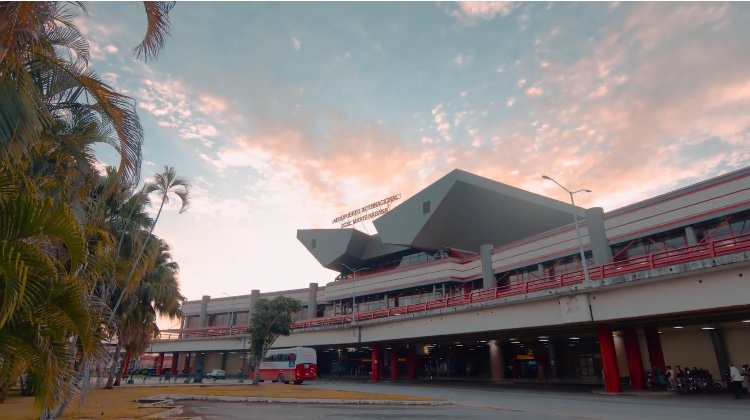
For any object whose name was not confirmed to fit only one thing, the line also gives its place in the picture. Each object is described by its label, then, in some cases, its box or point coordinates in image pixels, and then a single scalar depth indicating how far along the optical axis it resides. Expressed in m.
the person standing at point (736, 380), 22.08
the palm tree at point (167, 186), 21.86
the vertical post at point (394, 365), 48.72
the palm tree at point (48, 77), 6.54
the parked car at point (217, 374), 62.69
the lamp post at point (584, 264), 25.55
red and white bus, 43.49
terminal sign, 69.44
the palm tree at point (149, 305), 32.84
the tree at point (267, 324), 40.78
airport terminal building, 24.16
